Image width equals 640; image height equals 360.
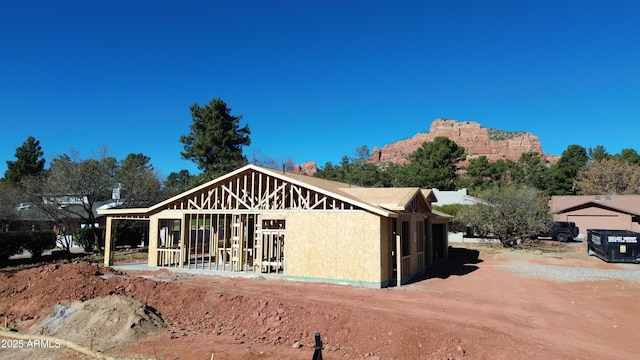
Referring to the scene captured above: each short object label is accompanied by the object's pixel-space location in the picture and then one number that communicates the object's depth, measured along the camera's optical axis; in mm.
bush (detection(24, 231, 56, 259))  21148
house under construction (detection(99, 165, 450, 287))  13555
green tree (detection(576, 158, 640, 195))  50188
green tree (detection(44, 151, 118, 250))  24172
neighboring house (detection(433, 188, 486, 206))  39747
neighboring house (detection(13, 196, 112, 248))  25559
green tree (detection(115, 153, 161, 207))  27550
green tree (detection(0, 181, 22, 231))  27352
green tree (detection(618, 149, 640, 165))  58375
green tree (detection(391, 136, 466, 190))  48031
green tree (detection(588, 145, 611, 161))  58375
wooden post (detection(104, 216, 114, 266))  18906
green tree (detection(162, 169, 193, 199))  30516
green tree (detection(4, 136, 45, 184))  48125
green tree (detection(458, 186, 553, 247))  26188
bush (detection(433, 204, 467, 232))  35125
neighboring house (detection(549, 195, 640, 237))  34000
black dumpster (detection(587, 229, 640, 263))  20609
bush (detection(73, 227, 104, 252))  26859
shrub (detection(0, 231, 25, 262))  19625
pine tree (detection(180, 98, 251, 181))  44312
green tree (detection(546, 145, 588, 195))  54156
